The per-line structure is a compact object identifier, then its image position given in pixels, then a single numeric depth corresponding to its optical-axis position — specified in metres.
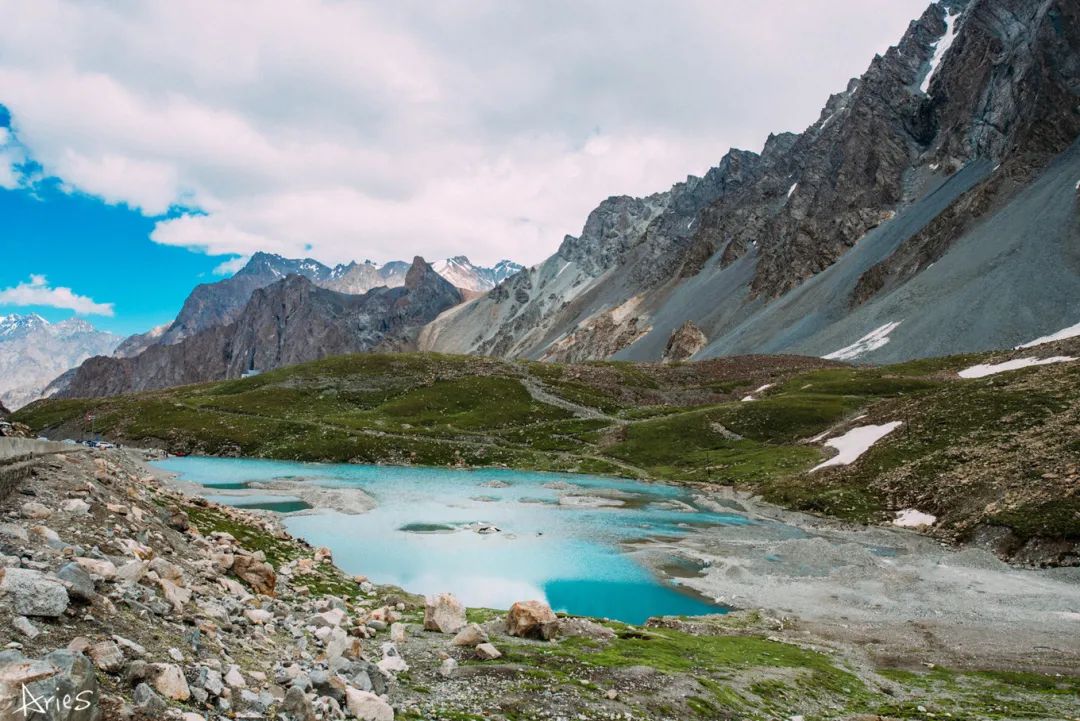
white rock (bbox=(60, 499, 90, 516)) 19.96
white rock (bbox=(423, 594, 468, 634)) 23.39
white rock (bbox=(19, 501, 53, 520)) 18.39
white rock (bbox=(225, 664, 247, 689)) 12.20
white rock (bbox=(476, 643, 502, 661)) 19.84
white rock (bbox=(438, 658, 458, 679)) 17.83
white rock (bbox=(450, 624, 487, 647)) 20.66
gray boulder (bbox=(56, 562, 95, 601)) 12.14
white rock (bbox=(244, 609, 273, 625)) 18.02
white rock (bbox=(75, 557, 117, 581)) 14.20
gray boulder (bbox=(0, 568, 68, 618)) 10.91
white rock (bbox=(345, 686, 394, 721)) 13.02
